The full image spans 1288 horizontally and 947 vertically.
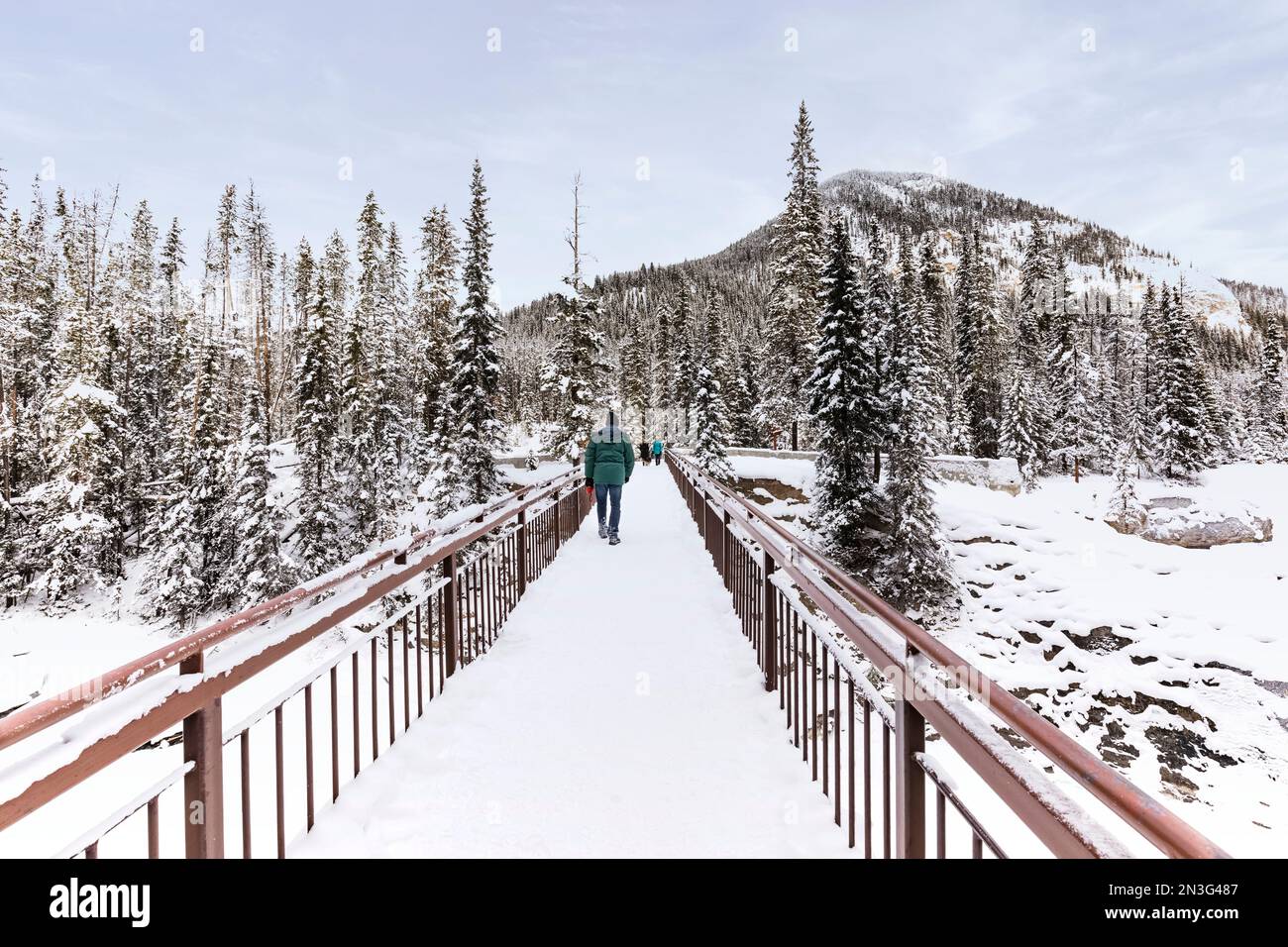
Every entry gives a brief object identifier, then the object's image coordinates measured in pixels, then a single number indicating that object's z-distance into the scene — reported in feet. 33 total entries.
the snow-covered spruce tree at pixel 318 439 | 75.10
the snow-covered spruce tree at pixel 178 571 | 72.28
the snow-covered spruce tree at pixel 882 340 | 72.69
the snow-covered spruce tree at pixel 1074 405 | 130.21
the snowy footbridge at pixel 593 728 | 4.74
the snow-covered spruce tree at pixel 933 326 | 114.62
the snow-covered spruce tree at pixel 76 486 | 69.72
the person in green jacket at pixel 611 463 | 32.42
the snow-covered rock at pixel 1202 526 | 78.07
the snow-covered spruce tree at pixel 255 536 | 70.59
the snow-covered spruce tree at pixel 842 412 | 69.56
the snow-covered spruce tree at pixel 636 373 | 222.89
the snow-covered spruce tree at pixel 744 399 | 166.09
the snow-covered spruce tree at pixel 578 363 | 80.59
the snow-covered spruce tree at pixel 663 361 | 221.66
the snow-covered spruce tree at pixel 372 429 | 85.15
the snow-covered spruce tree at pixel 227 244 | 126.21
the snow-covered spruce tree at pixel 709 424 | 108.47
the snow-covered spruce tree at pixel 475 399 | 67.00
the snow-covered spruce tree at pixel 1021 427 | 127.13
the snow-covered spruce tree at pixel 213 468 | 75.97
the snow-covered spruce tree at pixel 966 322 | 135.23
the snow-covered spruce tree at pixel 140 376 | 92.27
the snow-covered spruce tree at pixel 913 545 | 65.21
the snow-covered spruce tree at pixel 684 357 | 145.07
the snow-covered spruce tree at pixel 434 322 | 84.15
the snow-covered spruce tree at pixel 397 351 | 95.91
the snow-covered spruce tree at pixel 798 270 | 111.04
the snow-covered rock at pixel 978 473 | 100.89
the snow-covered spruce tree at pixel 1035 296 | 152.66
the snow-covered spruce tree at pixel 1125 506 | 85.19
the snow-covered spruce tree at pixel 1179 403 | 114.42
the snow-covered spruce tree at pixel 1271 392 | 184.03
